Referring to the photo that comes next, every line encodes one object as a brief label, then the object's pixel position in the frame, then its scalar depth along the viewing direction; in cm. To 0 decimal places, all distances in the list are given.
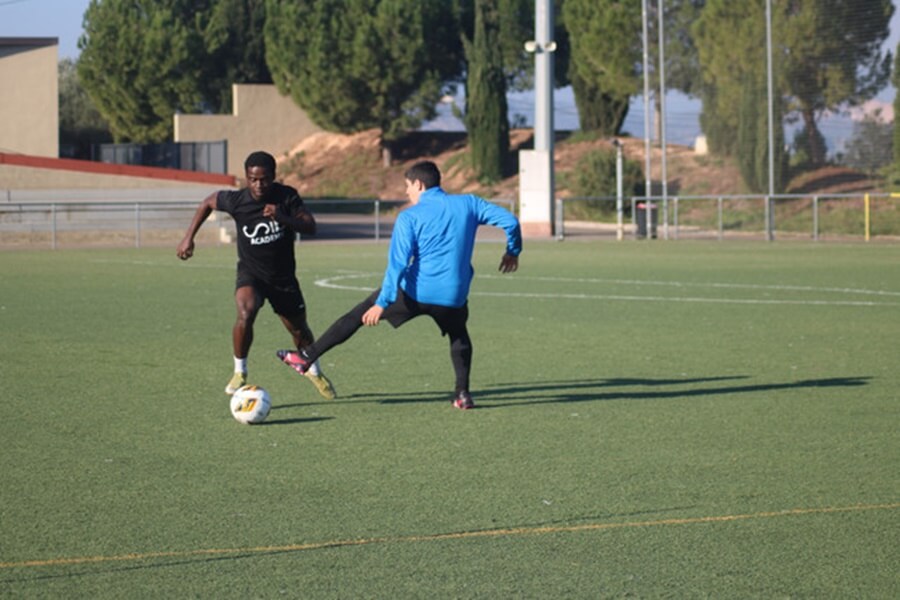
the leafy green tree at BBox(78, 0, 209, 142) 8669
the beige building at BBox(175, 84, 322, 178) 8138
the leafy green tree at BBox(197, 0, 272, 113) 8956
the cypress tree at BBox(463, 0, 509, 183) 7344
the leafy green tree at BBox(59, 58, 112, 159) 9281
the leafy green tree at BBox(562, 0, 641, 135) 6756
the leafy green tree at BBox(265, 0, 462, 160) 7800
